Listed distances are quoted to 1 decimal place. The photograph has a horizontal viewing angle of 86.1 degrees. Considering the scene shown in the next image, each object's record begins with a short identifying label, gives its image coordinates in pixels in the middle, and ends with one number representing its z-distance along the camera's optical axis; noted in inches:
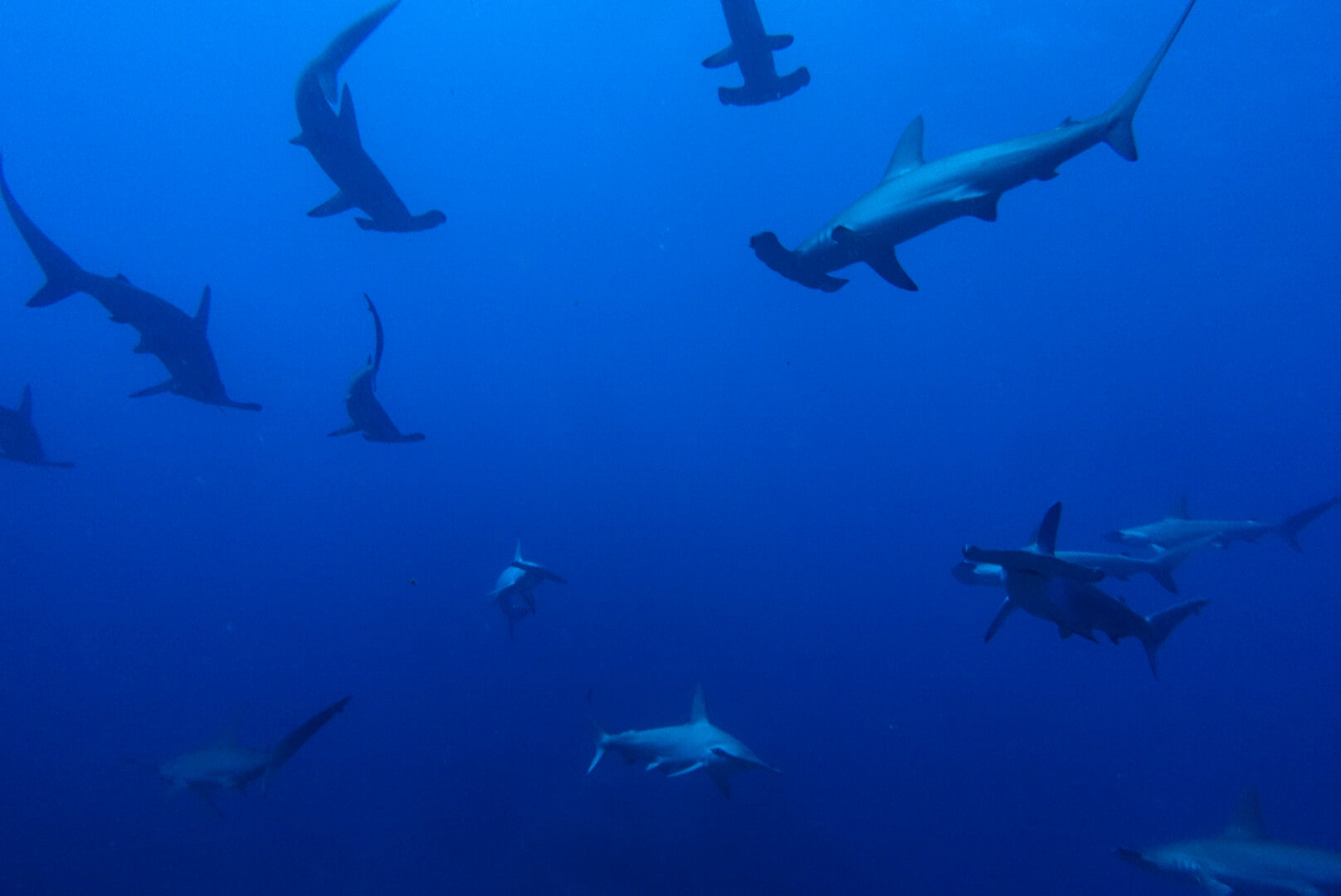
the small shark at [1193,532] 370.0
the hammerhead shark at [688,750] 296.2
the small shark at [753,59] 265.1
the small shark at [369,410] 245.0
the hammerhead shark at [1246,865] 240.5
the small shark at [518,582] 366.9
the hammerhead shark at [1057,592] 141.3
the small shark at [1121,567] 249.8
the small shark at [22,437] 384.2
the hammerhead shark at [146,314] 263.7
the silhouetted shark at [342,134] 249.8
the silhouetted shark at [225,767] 259.3
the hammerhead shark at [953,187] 151.6
